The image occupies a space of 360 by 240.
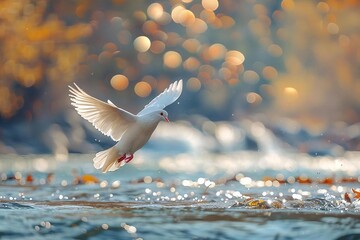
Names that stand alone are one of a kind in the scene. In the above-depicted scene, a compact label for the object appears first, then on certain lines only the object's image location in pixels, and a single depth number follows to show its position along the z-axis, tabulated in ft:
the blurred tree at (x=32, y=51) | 151.74
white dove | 57.06
